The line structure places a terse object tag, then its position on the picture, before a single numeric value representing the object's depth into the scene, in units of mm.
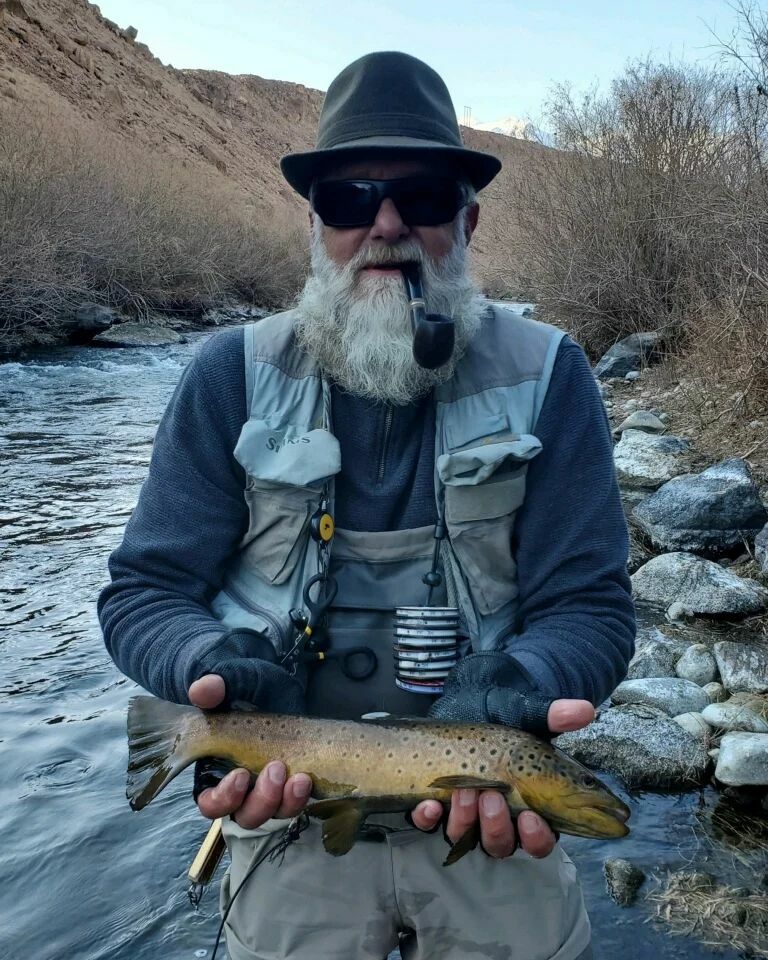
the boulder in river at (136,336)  16734
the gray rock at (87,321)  16562
